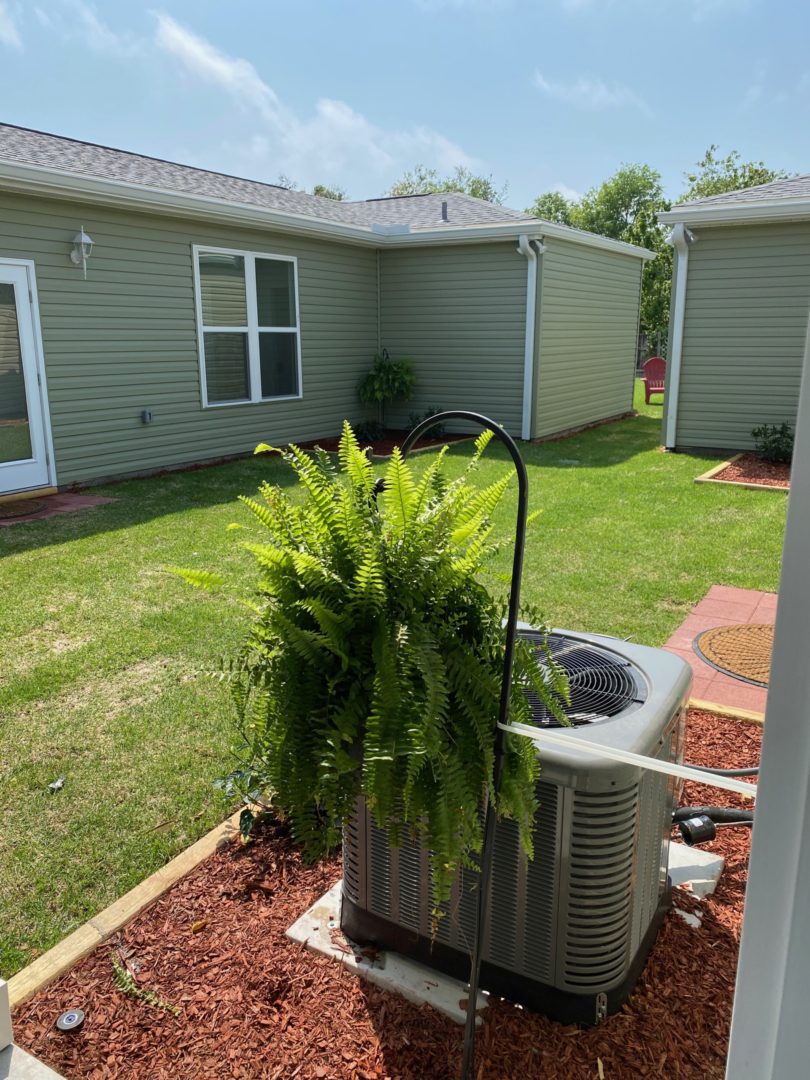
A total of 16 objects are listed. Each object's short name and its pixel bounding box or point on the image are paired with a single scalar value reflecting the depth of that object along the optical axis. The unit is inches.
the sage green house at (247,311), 309.3
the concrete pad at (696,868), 90.7
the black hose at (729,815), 99.5
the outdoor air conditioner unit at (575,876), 66.5
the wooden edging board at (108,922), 78.7
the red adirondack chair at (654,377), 701.3
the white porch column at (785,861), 34.2
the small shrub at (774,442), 364.5
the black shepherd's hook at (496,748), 58.7
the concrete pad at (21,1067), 68.6
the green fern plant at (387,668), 58.7
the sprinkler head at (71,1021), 74.2
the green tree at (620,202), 1578.5
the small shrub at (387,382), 469.1
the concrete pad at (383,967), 76.0
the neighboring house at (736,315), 376.5
